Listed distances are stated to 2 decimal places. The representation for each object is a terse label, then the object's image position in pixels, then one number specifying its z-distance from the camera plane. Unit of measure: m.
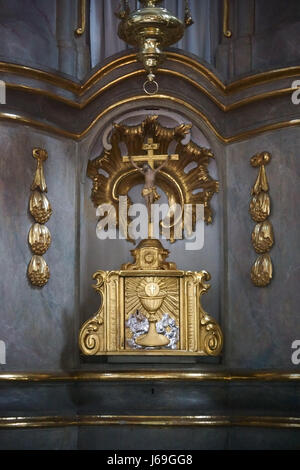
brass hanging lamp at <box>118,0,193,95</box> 6.36
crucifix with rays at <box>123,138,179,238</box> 7.26
